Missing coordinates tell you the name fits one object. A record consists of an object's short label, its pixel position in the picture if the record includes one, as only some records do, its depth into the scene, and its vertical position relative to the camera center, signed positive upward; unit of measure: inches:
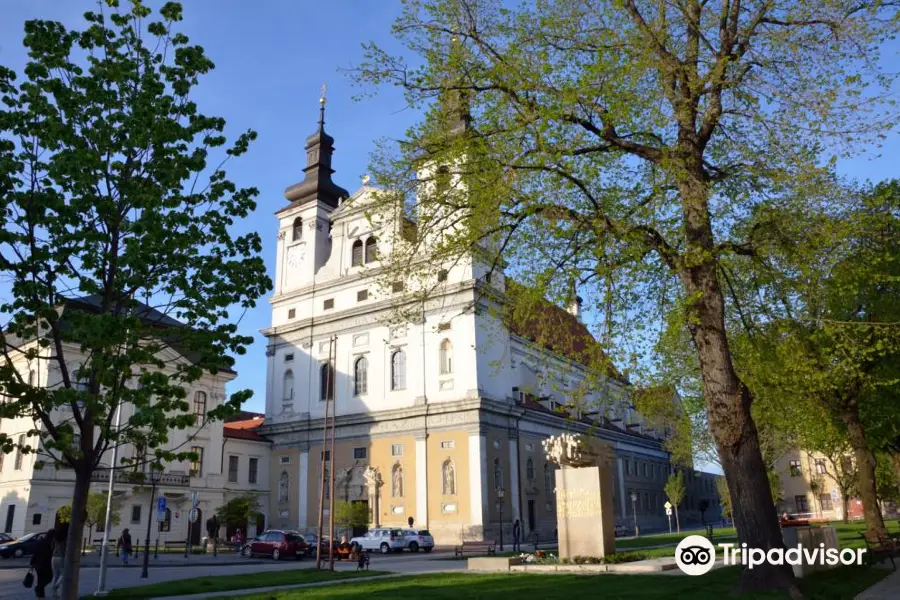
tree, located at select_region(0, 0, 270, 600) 398.0 +158.2
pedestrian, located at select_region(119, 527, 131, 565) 1198.3 -64.5
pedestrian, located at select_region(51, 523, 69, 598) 590.6 -35.6
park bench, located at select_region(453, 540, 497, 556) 1389.3 -93.8
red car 1334.9 -76.2
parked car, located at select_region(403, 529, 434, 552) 1482.5 -78.7
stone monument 780.0 -1.9
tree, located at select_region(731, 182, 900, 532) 527.8 +160.6
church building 1694.1 +254.9
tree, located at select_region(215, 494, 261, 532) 1772.9 -19.1
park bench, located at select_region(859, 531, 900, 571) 658.9 -52.4
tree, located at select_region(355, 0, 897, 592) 490.3 +255.2
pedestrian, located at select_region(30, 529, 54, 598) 621.0 -46.9
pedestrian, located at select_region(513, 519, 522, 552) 1419.0 -73.2
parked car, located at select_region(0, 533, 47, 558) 1264.3 -66.7
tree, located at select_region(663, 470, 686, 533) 2329.0 +20.1
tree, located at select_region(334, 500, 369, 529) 1675.7 -27.0
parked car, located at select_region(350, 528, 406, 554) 1455.5 -76.8
